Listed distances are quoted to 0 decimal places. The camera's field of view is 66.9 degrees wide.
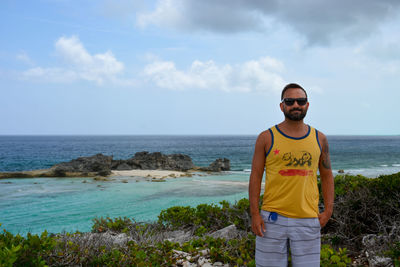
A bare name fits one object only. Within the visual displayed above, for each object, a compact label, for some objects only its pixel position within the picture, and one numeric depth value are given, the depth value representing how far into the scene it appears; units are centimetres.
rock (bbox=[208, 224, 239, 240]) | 606
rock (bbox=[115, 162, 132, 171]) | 2873
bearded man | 296
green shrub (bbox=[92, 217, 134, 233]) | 746
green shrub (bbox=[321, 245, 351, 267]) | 394
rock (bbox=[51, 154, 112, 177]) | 2483
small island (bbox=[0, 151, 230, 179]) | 2442
